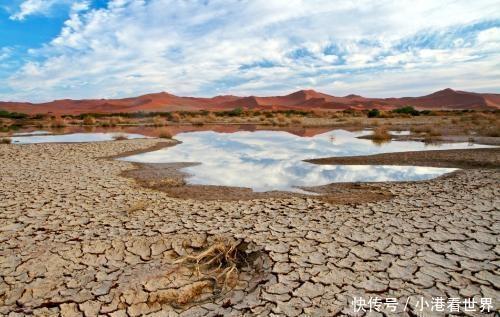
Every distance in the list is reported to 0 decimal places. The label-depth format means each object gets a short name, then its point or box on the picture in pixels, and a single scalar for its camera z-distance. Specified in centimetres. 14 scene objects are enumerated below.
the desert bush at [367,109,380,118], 3764
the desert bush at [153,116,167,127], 2978
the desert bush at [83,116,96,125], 3196
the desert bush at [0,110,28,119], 3984
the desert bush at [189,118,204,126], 3237
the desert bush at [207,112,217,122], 3558
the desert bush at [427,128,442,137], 1798
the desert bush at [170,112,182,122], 3598
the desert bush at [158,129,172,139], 1866
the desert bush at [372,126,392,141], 1748
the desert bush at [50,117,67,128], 2875
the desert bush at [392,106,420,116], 4050
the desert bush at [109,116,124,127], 3161
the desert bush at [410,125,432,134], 1967
